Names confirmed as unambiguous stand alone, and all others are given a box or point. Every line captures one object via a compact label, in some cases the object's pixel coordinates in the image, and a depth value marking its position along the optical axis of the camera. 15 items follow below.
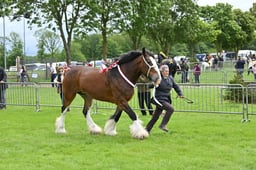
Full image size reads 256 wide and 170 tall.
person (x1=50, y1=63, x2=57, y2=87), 30.27
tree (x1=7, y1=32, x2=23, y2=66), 75.06
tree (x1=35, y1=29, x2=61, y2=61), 74.31
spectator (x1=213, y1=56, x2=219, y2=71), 40.76
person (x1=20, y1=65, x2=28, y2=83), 35.51
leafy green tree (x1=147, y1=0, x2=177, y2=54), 46.22
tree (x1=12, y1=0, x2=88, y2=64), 31.45
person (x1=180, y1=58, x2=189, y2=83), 28.00
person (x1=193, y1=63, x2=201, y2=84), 27.64
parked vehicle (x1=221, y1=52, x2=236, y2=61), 69.74
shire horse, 9.88
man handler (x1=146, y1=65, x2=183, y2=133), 10.39
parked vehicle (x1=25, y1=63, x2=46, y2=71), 50.23
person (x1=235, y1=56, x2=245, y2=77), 33.12
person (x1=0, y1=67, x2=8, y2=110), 17.25
